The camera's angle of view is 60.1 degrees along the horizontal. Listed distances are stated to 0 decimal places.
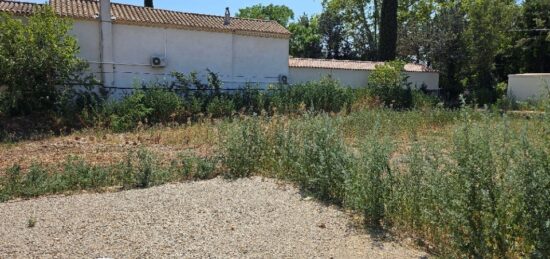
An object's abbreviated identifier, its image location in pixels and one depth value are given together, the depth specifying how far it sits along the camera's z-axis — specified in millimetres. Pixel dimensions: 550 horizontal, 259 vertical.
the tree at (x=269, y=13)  48062
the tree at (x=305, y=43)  39031
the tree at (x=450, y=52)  25797
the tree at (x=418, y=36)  27688
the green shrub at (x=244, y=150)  6361
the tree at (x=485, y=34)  24344
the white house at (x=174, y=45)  15727
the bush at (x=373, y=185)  4355
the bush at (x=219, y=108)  14523
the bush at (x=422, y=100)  18562
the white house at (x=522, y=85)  20750
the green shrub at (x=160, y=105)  13836
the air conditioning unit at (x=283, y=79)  19969
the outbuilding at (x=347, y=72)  20922
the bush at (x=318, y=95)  16406
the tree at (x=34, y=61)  12602
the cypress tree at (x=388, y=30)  23891
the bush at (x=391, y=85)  19156
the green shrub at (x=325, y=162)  5016
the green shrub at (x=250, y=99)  15906
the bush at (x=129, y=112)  12467
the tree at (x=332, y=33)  39156
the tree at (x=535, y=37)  26469
